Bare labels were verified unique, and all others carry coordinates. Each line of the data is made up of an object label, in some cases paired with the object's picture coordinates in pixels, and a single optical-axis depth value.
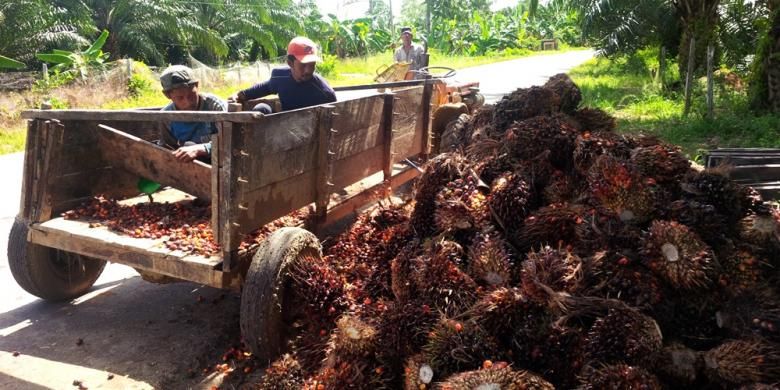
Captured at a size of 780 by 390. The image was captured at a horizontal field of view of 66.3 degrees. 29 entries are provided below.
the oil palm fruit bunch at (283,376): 3.32
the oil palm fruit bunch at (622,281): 3.02
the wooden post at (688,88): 11.75
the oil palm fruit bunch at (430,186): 4.13
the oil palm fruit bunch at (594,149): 3.85
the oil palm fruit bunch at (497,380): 2.54
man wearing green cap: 4.67
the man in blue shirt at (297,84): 5.34
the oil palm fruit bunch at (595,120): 4.58
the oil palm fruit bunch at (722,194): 3.41
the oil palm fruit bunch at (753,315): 2.78
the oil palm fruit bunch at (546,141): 4.09
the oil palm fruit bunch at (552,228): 3.53
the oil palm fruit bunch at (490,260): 3.30
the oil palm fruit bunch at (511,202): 3.70
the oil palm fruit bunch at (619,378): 2.53
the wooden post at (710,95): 10.46
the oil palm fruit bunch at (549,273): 3.04
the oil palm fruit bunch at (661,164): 3.63
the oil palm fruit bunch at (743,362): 2.58
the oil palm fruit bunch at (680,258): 3.02
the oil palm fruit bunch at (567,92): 4.64
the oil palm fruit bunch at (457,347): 2.82
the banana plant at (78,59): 17.70
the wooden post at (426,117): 6.50
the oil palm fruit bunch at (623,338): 2.69
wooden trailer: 3.57
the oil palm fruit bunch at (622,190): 3.43
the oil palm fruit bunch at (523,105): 4.62
